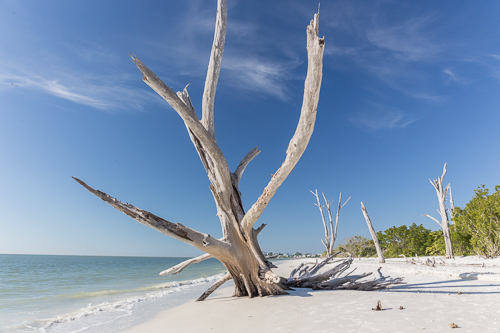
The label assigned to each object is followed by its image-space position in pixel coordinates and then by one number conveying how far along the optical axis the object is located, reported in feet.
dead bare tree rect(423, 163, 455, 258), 48.11
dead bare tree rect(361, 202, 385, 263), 44.31
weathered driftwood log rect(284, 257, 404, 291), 17.84
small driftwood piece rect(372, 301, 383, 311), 11.36
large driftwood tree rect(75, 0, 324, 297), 12.07
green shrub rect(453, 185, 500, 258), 45.10
